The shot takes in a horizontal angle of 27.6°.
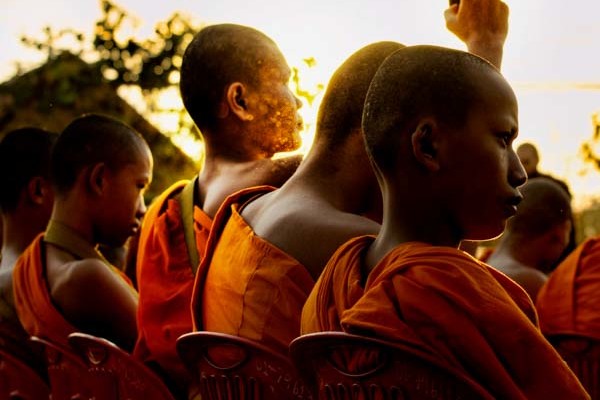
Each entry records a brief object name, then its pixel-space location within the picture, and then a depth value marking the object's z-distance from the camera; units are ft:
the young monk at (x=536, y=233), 18.94
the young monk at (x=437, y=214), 6.97
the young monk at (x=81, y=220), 15.08
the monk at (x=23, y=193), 18.43
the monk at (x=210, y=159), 12.36
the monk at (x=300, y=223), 9.28
